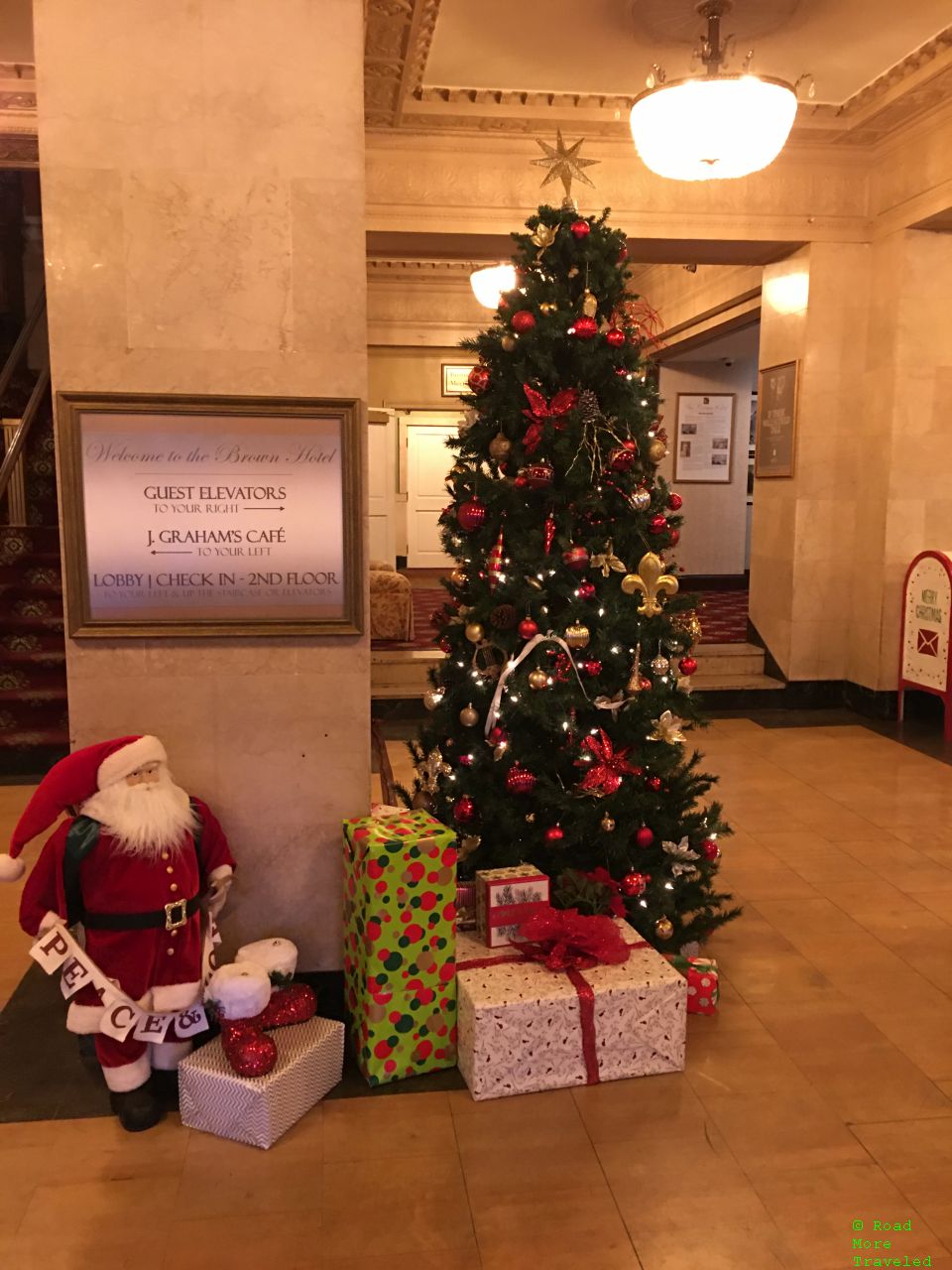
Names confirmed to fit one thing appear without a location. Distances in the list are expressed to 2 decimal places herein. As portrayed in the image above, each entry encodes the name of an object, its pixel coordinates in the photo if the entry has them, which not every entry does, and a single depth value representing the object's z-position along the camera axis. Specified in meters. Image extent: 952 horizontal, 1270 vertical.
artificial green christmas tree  2.98
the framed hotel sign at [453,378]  11.74
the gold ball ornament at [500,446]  3.04
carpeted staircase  5.28
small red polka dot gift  2.85
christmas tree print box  2.45
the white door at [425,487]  12.13
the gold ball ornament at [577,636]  2.94
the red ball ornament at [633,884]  2.97
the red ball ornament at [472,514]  3.09
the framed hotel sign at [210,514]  2.53
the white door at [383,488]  11.91
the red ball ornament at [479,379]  3.07
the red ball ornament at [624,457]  2.96
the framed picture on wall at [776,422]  6.71
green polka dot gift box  2.43
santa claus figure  2.31
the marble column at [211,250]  2.47
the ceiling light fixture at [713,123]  4.07
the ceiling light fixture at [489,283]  7.26
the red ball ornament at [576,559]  2.96
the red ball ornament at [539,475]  2.96
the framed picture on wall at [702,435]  11.23
